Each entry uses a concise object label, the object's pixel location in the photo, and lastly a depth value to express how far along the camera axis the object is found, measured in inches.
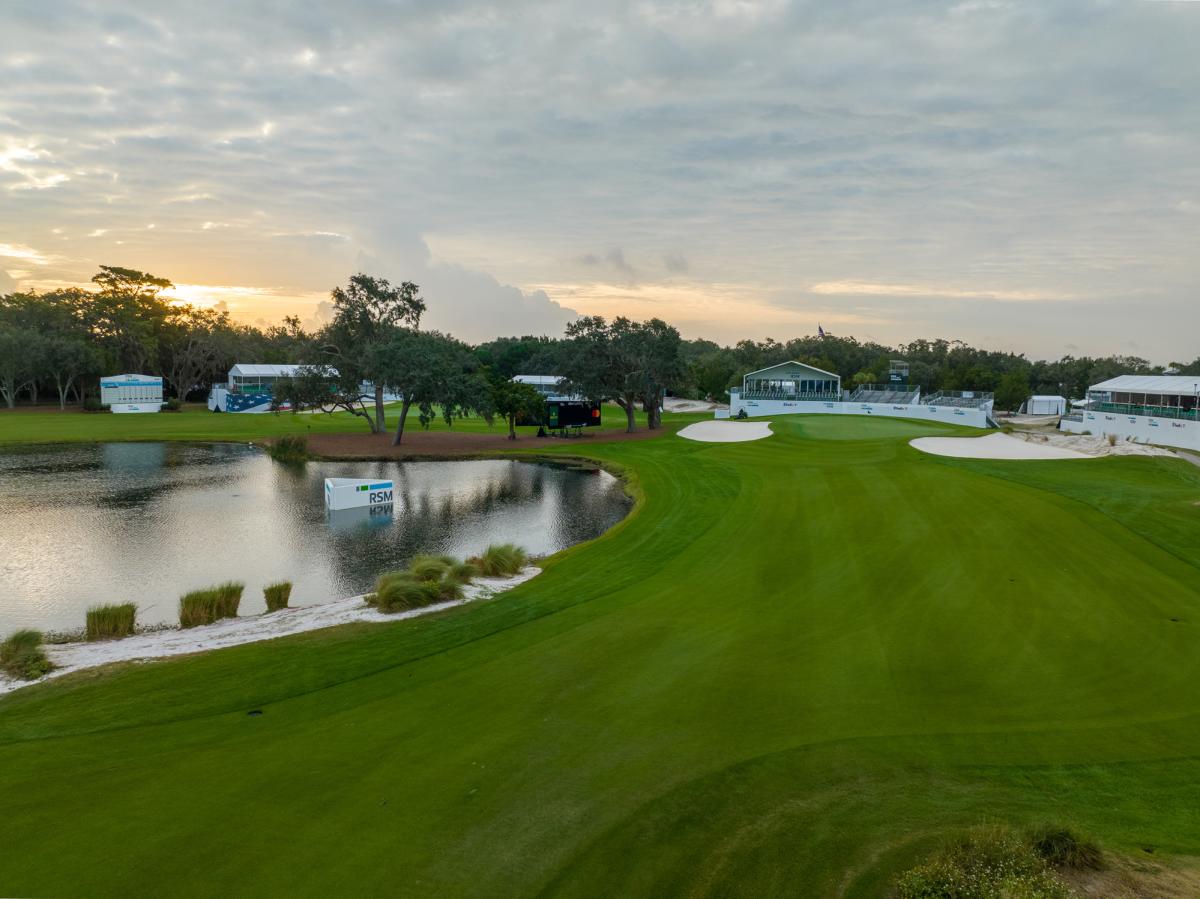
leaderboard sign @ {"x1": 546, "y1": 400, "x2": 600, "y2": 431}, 2015.3
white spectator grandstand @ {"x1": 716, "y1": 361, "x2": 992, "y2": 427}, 2138.3
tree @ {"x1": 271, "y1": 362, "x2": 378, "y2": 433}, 1953.7
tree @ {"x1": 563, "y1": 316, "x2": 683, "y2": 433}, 1982.0
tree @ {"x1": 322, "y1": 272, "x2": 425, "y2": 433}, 2046.5
